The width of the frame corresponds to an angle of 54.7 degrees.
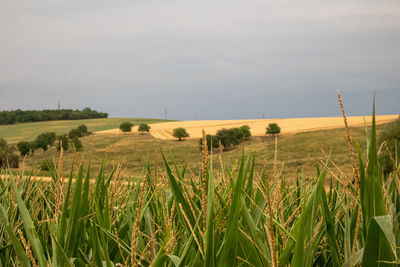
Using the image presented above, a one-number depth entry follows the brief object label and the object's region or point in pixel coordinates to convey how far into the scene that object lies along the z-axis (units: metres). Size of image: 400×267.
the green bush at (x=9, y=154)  48.37
